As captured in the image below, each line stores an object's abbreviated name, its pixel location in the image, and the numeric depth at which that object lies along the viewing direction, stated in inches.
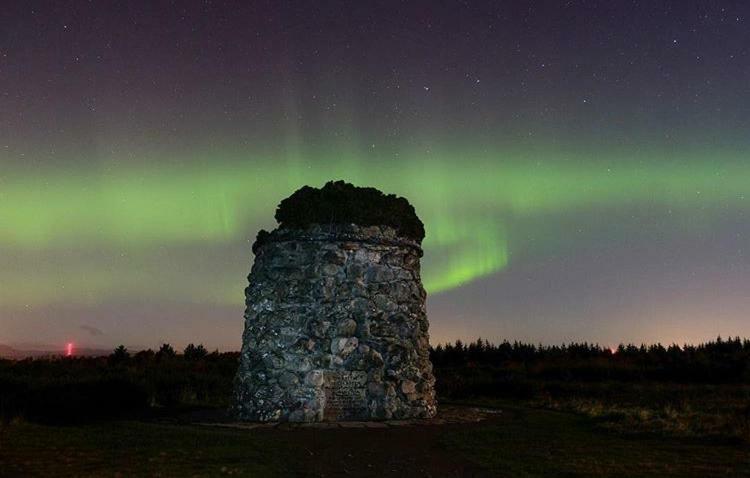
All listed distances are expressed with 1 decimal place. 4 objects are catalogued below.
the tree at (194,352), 1766.7
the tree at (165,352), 1703.0
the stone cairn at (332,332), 642.2
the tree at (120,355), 1637.6
